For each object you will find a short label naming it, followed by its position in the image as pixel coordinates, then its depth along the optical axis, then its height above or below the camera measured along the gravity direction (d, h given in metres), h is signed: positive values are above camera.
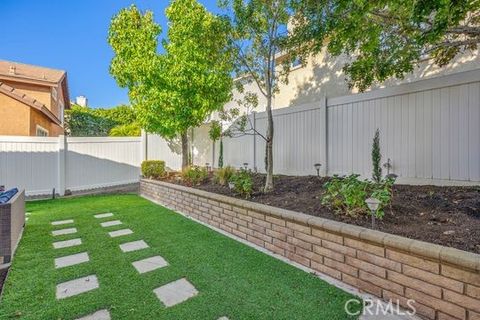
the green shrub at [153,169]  9.00 -0.23
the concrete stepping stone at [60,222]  5.40 -1.19
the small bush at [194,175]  7.30 -0.37
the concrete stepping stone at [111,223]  5.31 -1.20
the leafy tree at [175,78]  7.88 +2.43
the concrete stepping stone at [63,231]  4.81 -1.22
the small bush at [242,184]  5.10 -0.43
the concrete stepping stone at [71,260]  3.49 -1.27
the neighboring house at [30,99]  9.53 +2.82
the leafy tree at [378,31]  2.46 +1.62
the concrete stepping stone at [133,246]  3.99 -1.25
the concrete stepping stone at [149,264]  3.31 -1.27
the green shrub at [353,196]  3.33 -0.45
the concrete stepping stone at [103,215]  6.01 -1.17
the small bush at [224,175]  6.48 -0.31
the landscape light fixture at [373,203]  2.86 -0.44
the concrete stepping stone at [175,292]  2.62 -1.30
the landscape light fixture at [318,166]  5.84 -0.10
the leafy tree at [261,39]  4.87 +2.31
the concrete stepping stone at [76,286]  2.77 -1.30
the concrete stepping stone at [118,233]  4.66 -1.22
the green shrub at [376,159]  4.83 +0.03
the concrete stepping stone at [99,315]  2.37 -1.33
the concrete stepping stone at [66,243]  4.15 -1.24
